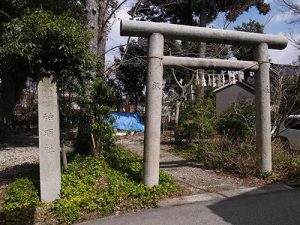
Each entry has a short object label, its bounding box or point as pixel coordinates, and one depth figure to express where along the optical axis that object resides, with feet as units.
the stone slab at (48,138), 13.15
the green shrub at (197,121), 27.25
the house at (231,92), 42.47
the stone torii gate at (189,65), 14.87
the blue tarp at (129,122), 47.76
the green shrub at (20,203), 11.97
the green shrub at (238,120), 24.25
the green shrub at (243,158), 17.48
